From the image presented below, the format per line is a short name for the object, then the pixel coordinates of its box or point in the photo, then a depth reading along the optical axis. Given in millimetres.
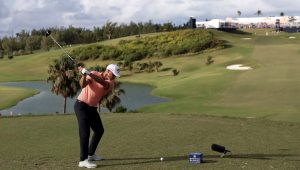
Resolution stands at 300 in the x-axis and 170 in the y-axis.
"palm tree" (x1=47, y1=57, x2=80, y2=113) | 57875
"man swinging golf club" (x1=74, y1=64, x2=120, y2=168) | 11188
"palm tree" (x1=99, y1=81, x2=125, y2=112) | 52969
